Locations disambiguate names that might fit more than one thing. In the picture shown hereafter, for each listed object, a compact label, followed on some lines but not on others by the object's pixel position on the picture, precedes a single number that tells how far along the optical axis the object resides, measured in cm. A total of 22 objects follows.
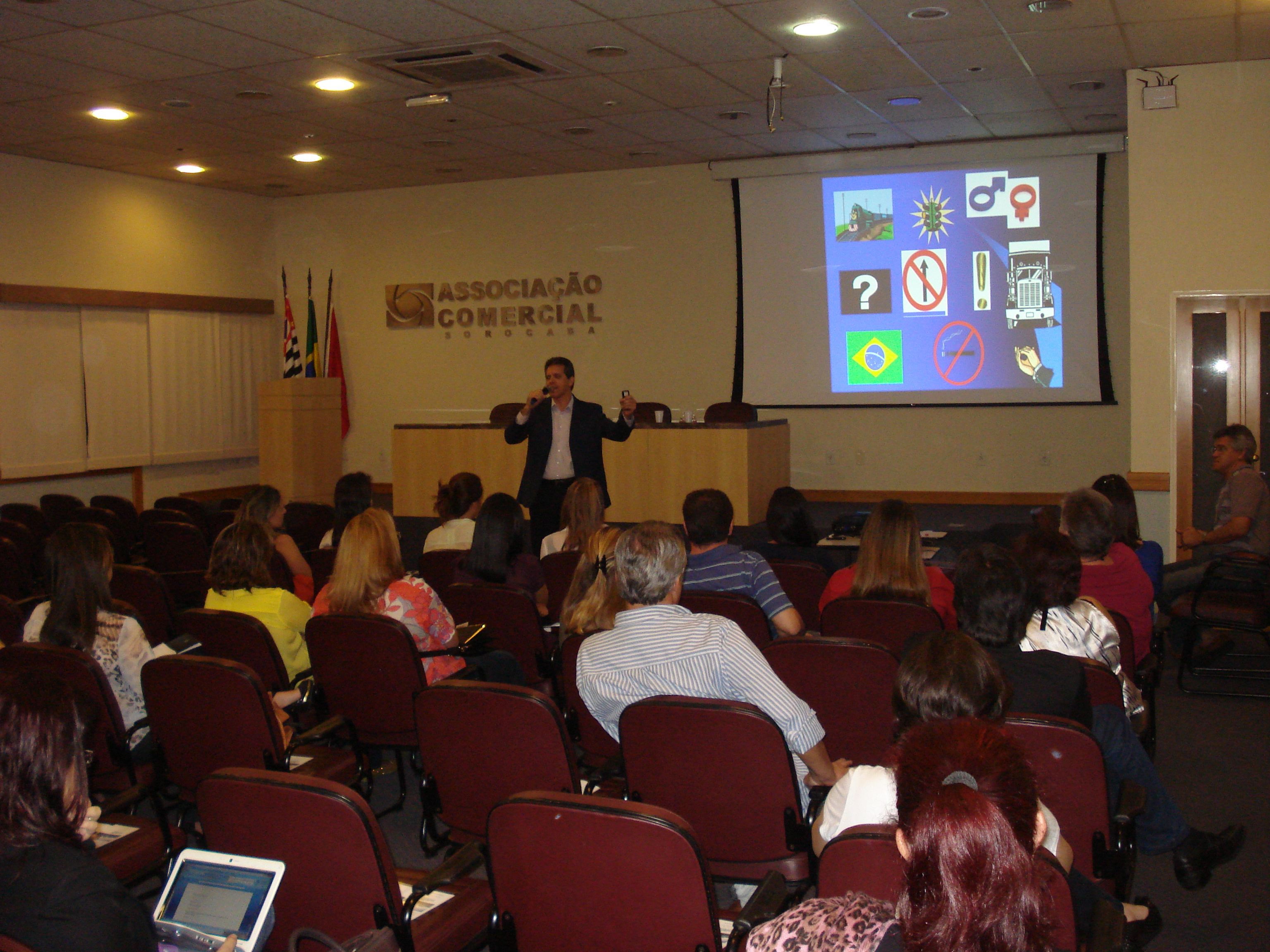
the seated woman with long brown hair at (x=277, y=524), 500
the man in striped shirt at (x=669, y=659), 265
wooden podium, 1169
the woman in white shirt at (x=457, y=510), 558
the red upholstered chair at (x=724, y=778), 248
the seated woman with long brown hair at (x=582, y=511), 509
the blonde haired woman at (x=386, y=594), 380
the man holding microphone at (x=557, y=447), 711
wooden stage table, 982
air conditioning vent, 703
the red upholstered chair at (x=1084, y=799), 234
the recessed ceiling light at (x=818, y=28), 651
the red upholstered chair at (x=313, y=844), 204
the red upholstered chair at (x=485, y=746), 262
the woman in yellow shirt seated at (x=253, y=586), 395
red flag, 1313
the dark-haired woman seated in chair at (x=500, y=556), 460
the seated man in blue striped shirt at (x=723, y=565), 394
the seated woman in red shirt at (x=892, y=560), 378
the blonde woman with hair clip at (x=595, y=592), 354
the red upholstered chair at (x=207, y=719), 294
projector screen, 1012
